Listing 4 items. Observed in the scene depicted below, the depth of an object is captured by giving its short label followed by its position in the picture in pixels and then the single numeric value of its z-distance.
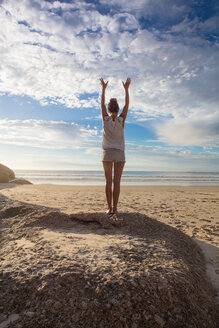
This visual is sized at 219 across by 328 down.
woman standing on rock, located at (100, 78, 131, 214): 3.83
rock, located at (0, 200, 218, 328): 1.50
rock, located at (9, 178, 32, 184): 14.82
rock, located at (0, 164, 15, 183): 14.84
